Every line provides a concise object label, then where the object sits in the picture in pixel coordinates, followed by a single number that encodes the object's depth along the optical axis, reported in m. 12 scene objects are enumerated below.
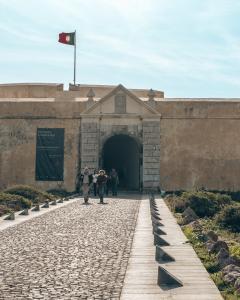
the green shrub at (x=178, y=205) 18.48
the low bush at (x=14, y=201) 18.33
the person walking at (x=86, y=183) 20.84
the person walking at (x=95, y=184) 25.58
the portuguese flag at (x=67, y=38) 36.91
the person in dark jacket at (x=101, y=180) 21.16
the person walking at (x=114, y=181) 26.00
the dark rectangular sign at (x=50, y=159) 29.05
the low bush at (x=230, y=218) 15.77
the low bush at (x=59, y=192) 26.95
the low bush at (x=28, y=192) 21.89
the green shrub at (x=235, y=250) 9.43
